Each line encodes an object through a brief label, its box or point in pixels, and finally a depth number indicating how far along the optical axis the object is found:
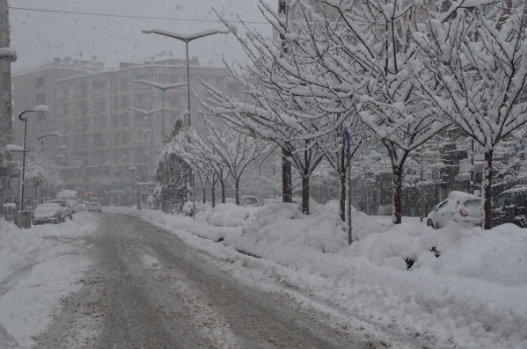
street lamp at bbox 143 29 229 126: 26.16
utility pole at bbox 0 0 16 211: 45.41
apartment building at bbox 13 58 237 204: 98.12
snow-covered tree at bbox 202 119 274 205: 23.56
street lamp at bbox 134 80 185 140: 37.56
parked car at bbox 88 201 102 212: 62.38
